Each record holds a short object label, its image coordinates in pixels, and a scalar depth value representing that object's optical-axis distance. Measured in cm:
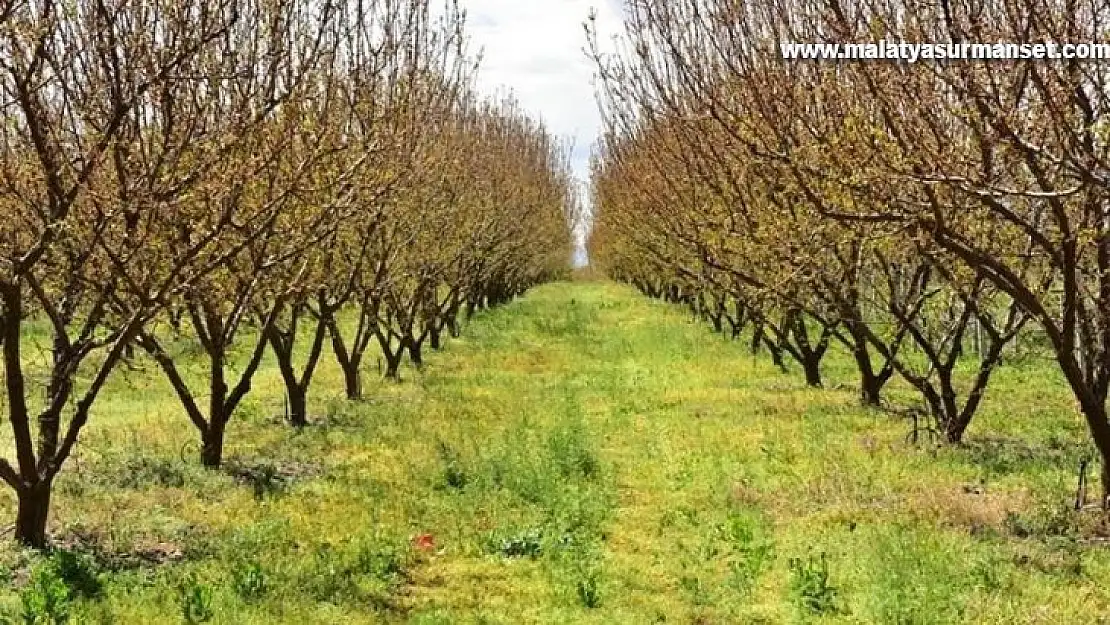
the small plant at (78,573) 790
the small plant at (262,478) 1164
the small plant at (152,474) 1178
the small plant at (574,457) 1254
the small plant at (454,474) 1211
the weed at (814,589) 766
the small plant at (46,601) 698
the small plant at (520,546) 935
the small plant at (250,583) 788
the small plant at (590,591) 789
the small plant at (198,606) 730
